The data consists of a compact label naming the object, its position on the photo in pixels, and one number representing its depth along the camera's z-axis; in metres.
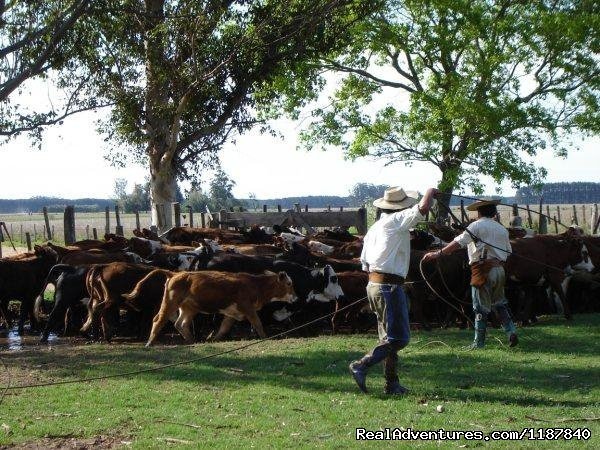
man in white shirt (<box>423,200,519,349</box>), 12.23
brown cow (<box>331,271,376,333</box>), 15.52
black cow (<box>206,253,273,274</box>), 16.41
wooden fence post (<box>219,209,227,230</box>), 28.45
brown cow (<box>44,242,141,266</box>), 17.59
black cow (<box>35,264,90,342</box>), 15.61
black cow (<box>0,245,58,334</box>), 16.53
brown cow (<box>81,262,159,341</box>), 15.21
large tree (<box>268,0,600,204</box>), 31.19
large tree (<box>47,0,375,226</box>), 24.98
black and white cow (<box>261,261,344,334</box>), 15.53
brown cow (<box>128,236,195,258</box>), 19.36
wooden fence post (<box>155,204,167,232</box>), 28.17
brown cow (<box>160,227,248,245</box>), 22.20
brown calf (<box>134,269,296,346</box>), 14.16
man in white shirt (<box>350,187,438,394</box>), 9.50
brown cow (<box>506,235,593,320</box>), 15.52
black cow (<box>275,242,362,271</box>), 17.12
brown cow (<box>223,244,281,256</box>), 18.64
